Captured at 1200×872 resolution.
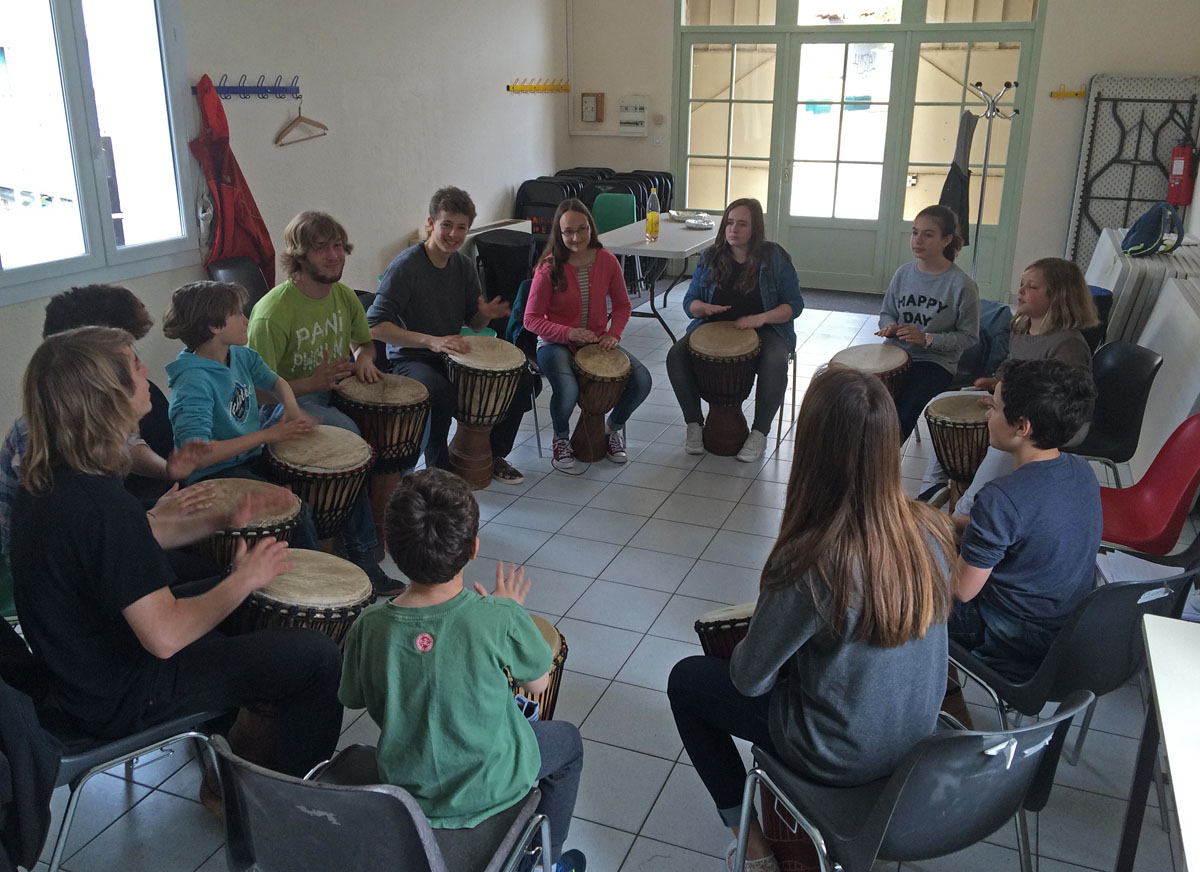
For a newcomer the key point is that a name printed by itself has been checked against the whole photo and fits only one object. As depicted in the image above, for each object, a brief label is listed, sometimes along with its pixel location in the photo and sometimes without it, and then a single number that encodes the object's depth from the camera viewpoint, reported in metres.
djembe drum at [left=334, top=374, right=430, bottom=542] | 3.19
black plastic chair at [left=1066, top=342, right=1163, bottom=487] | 3.21
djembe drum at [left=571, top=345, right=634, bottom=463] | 4.00
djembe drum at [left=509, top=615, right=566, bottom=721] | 1.94
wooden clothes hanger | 4.81
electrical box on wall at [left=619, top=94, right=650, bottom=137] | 7.96
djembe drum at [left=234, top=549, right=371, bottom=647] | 2.01
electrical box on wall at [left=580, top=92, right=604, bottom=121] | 8.08
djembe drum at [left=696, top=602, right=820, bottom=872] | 1.85
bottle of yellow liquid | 5.43
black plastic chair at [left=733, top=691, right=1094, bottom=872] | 1.40
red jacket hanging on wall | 4.29
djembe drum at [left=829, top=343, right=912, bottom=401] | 3.73
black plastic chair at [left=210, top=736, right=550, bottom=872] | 1.30
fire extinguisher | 6.28
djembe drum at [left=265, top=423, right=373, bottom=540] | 2.66
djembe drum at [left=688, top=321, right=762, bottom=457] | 4.11
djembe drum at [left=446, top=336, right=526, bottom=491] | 3.60
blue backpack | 4.79
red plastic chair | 2.47
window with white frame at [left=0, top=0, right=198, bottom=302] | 3.67
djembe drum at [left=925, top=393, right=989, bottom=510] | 3.16
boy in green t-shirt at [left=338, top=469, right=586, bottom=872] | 1.47
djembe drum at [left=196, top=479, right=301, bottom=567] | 2.24
